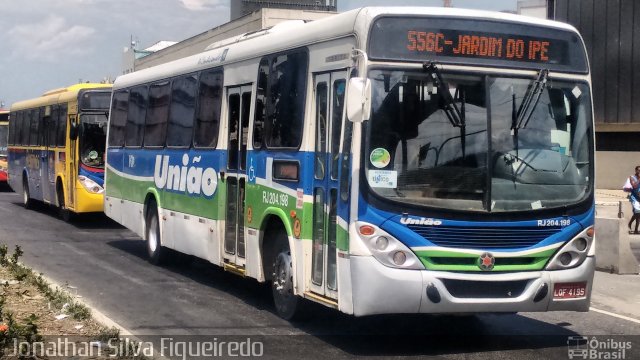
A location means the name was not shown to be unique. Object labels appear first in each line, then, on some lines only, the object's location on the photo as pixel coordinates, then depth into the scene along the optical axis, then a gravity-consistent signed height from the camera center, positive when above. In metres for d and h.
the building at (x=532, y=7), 69.19 +9.66
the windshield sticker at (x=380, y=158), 8.58 -0.24
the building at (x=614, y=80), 38.31 +2.34
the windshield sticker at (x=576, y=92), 9.31 +0.43
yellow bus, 21.77 -0.51
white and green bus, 8.56 -0.31
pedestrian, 22.13 -1.31
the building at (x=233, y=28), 48.88 +5.80
